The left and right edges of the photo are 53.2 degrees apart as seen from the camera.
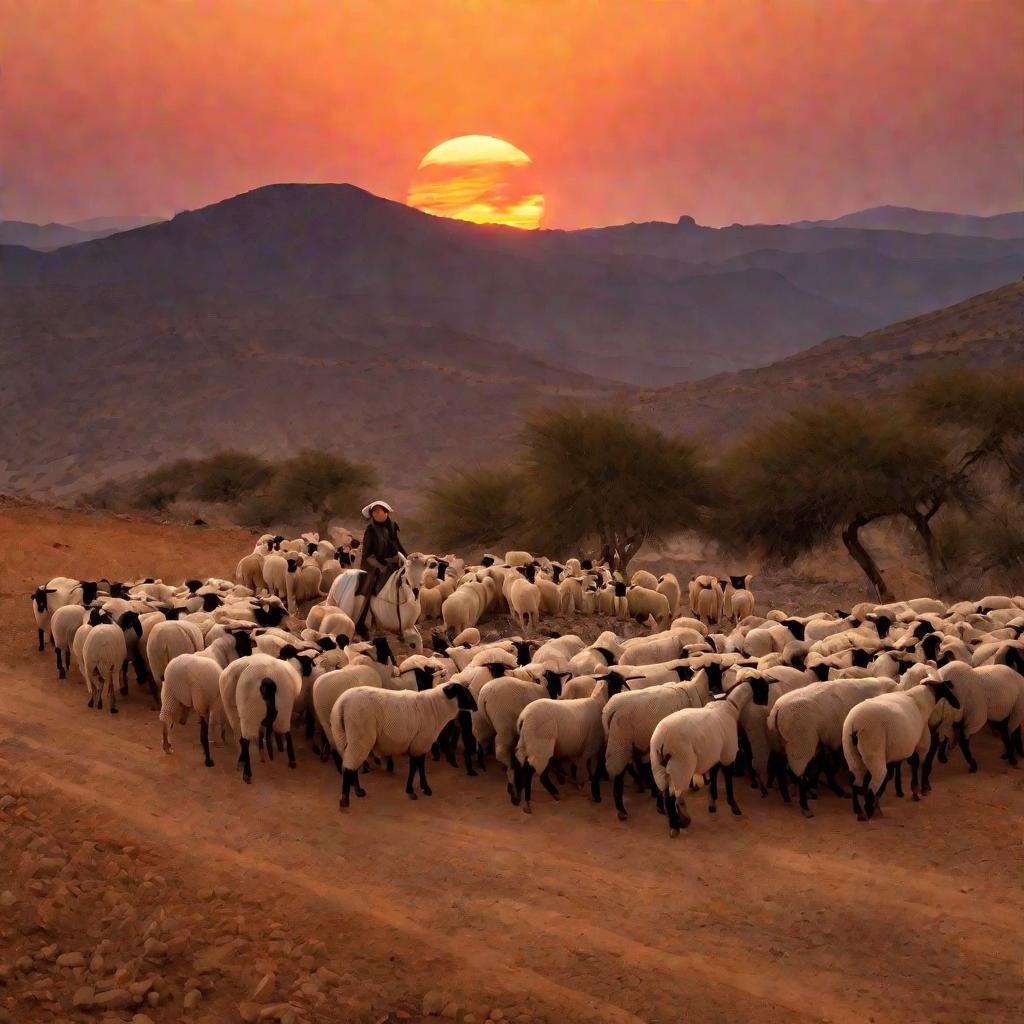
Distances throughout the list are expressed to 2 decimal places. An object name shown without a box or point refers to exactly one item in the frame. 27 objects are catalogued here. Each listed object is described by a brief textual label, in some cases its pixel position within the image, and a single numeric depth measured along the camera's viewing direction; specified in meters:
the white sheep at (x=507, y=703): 9.06
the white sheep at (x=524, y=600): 15.84
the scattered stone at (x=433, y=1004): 5.58
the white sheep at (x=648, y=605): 16.97
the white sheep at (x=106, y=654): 10.91
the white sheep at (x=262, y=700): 9.05
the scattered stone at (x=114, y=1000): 5.44
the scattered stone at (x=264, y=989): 5.57
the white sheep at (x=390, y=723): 8.52
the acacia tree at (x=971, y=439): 25.17
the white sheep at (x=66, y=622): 12.20
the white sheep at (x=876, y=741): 8.09
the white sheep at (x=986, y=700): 9.23
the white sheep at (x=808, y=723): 8.38
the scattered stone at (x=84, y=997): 5.44
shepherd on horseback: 14.22
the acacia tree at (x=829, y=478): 24.61
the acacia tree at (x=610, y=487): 26.72
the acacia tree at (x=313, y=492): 39.22
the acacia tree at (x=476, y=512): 29.95
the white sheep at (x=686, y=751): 7.80
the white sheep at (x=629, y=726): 8.47
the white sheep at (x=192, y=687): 9.52
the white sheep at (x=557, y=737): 8.48
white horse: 14.21
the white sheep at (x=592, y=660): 10.19
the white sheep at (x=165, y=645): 10.87
